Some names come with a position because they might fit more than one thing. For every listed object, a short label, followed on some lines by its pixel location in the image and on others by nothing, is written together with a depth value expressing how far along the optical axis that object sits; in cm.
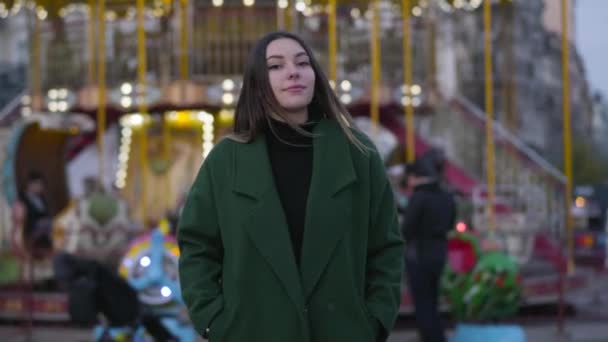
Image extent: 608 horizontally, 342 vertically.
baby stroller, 705
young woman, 302
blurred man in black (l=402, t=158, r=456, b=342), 765
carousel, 1219
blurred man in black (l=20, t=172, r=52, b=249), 1233
